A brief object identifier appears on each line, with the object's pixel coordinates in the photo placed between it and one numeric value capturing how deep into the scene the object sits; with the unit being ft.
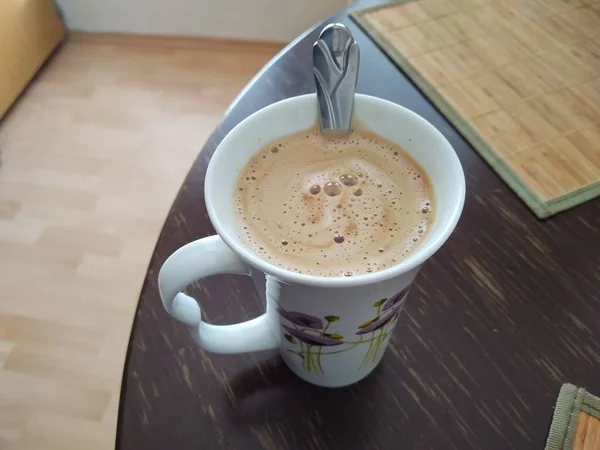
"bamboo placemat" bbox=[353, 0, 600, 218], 1.84
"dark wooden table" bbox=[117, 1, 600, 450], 1.36
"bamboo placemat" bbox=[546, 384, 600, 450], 1.33
